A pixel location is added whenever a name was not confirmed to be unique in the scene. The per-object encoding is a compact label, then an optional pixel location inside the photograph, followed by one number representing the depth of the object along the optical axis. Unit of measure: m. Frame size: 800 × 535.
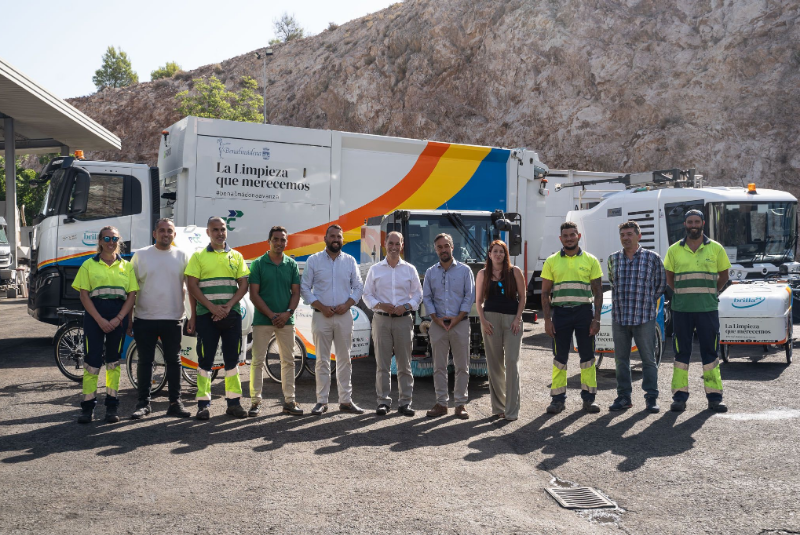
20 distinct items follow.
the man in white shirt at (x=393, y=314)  7.76
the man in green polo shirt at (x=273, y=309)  7.55
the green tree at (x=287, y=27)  94.75
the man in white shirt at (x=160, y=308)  7.32
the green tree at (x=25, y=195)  49.84
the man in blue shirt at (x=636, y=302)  7.98
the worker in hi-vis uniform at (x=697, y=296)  8.04
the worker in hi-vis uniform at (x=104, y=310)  7.16
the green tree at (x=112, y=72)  100.88
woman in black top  7.52
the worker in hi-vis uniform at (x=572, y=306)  7.88
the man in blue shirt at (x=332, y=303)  7.74
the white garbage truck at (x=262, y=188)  11.97
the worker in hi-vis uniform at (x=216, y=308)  7.29
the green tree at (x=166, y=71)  96.85
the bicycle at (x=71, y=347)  9.43
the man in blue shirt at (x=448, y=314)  7.73
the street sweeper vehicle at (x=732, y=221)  15.67
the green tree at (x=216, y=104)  46.25
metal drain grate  4.82
